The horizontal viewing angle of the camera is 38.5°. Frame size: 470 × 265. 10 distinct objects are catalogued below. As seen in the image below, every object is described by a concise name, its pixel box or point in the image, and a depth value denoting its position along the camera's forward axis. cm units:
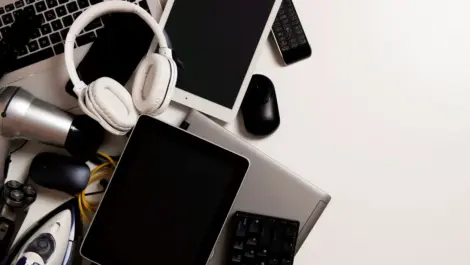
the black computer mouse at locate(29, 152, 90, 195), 91
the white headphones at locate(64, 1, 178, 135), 84
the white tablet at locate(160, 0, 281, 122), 93
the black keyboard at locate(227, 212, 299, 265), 92
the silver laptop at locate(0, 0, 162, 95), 94
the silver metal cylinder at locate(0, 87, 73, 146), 88
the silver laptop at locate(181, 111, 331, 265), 93
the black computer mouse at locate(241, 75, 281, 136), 95
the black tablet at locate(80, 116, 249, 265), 89
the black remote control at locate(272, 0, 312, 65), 96
